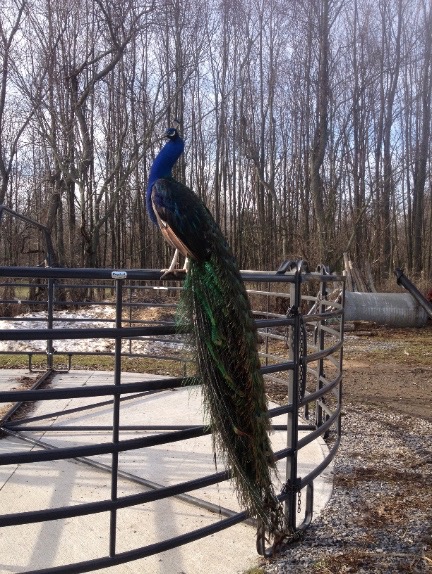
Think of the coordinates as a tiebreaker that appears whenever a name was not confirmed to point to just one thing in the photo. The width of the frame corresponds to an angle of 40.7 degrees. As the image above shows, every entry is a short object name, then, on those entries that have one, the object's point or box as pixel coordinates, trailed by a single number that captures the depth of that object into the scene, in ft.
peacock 8.25
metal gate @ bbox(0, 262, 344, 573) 7.19
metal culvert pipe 47.03
